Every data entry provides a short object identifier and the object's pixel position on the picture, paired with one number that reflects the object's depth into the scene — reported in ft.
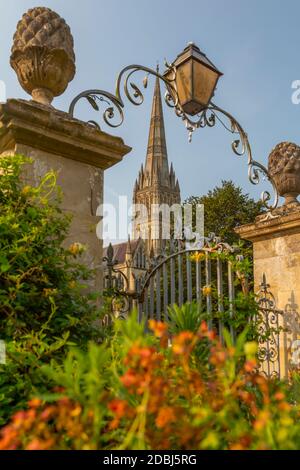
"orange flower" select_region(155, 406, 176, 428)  3.58
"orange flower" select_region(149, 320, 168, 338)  3.99
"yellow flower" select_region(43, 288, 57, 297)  8.21
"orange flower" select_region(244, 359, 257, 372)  3.83
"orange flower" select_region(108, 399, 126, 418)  3.45
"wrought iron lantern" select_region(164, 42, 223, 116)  16.42
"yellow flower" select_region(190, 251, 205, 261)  14.98
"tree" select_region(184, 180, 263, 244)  68.90
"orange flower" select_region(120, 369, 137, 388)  3.57
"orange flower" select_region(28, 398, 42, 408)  3.44
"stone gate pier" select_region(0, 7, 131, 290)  11.16
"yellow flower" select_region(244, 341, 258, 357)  3.66
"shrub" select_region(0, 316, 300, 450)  3.46
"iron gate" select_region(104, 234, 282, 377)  14.66
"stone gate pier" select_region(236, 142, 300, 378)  17.74
